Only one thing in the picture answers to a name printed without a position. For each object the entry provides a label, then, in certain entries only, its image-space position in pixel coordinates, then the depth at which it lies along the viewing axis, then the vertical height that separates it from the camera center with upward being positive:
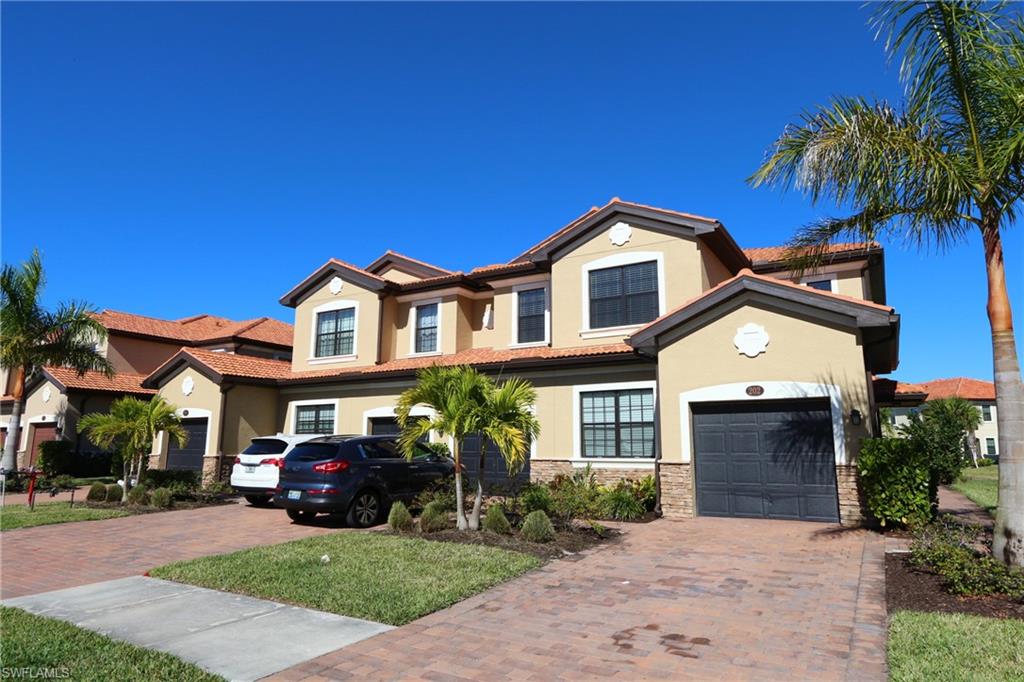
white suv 14.86 -0.72
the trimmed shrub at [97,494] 16.27 -1.56
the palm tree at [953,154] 7.79 +4.10
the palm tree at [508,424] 10.75 +0.26
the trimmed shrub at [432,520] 10.83 -1.47
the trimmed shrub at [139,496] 15.73 -1.56
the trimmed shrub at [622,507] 13.06 -1.46
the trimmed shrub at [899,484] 10.43 -0.73
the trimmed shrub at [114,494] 16.25 -1.56
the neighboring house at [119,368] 26.86 +3.32
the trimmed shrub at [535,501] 12.41 -1.28
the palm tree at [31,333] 22.78 +3.92
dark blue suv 12.06 -0.86
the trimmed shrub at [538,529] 10.24 -1.53
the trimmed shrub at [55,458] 25.52 -0.97
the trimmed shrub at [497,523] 10.74 -1.50
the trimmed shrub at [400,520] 11.07 -1.49
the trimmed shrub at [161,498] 15.44 -1.58
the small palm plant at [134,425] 16.30 +0.27
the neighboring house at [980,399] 55.62 +3.83
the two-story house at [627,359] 12.20 +2.06
